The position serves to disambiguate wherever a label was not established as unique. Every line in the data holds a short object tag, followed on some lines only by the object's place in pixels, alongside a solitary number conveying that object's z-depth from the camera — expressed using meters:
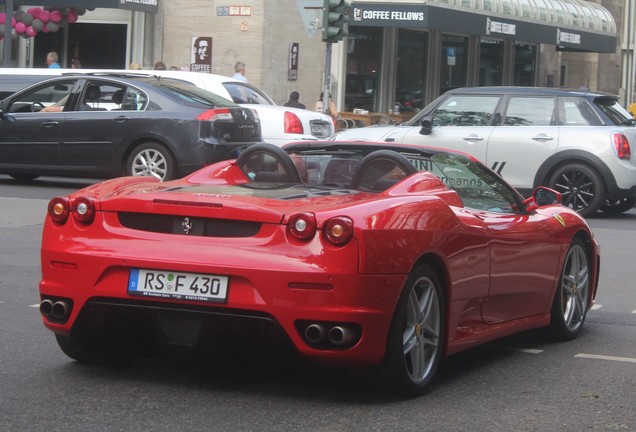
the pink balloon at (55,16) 30.83
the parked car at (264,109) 18.30
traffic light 21.38
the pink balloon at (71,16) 31.31
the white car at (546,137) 16.69
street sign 22.09
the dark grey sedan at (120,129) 16.61
